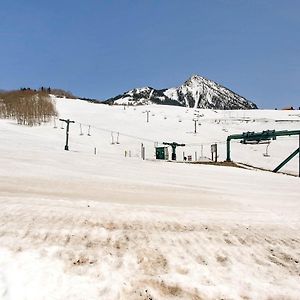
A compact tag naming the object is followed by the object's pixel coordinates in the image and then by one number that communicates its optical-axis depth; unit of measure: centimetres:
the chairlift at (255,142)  4702
